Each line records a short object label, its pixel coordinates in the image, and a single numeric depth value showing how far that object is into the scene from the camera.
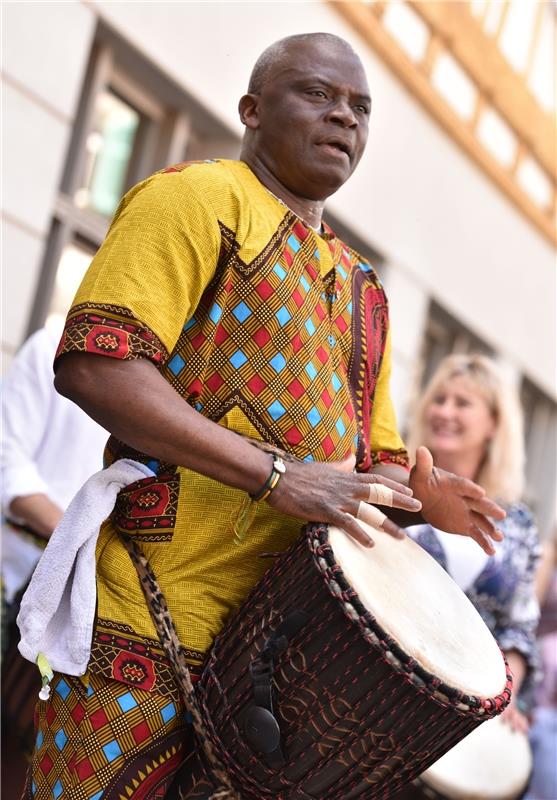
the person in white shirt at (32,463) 6.95
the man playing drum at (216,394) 5.74
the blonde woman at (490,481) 7.89
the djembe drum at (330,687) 5.73
